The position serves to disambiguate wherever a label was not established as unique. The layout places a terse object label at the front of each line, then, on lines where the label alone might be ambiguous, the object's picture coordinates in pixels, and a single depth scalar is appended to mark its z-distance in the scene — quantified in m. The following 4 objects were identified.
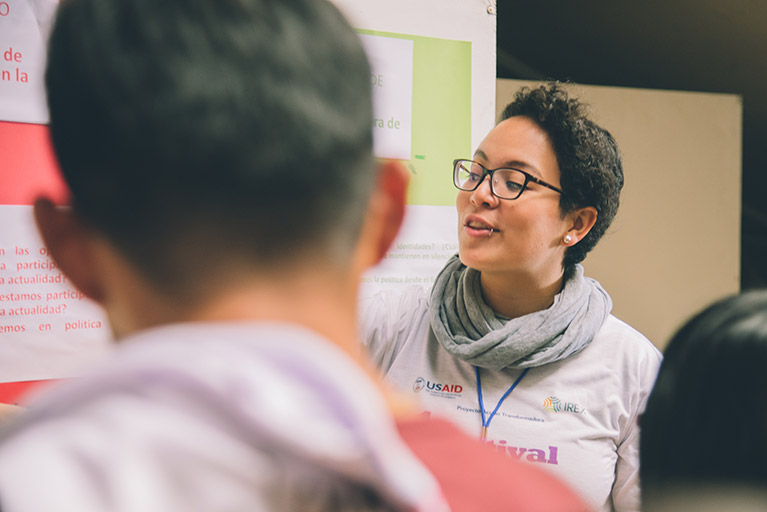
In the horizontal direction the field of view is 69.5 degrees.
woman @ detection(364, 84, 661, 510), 1.18
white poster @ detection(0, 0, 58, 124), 1.40
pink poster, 1.40
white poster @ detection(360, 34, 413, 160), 1.75
